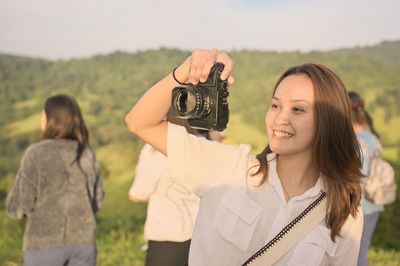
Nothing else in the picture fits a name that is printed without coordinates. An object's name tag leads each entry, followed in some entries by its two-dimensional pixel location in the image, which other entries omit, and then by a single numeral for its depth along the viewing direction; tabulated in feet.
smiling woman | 4.89
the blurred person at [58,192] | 8.99
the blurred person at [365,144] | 11.75
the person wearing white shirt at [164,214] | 8.39
